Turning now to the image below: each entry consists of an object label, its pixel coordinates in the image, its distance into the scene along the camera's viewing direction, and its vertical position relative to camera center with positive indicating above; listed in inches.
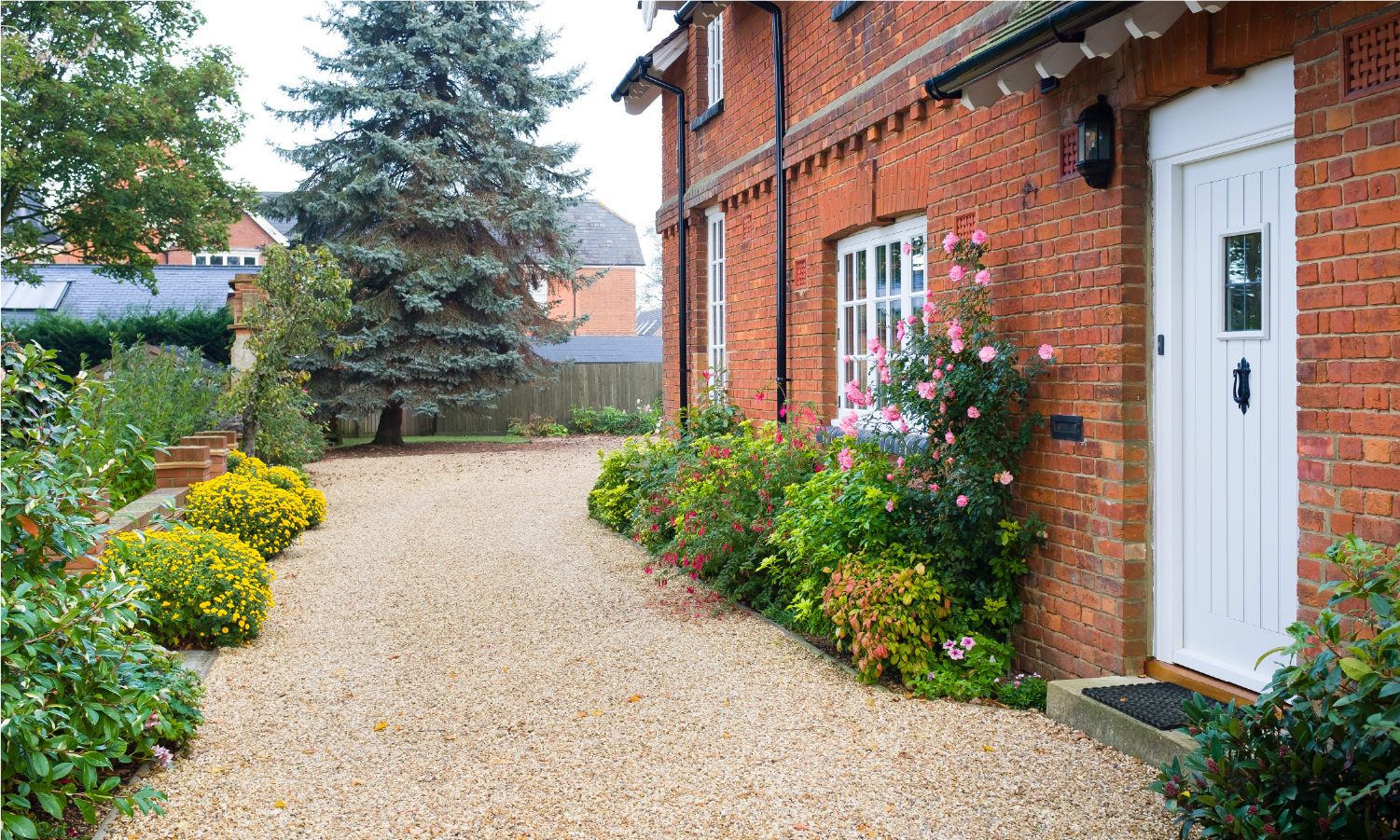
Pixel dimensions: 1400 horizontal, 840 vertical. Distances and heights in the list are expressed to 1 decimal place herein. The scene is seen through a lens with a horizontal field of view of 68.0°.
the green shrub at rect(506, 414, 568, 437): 1000.2 -26.0
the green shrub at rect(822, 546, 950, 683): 206.1 -44.1
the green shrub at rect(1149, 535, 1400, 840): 107.6 -39.6
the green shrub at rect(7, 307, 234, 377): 877.2 +63.0
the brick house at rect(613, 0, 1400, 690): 139.9 +19.7
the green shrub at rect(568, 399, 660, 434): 1037.8 -21.5
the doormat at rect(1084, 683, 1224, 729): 160.6 -50.1
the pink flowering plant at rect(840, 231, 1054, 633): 205.8 -6.0
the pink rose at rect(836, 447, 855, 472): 240.7 -14.2
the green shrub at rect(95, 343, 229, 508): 372.4 +2.7
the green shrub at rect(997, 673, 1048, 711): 196.4 -56.5
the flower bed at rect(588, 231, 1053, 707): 205.9 -26.9
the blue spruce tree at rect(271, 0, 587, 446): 839.7 +172.4
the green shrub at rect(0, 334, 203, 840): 127.0 -30.4
